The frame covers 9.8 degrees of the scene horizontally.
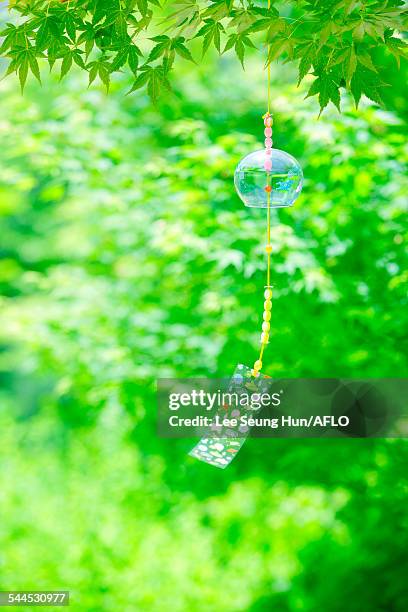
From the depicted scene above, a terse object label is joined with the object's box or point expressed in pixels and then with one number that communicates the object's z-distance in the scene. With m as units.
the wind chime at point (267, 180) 2.78
